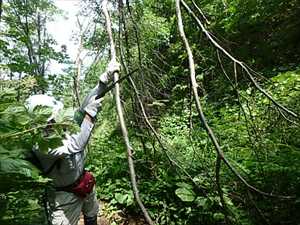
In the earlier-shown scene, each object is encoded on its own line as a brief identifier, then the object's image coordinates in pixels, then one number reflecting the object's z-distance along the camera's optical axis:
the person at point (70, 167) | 2.01
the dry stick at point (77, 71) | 4.10
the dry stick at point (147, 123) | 1.64
